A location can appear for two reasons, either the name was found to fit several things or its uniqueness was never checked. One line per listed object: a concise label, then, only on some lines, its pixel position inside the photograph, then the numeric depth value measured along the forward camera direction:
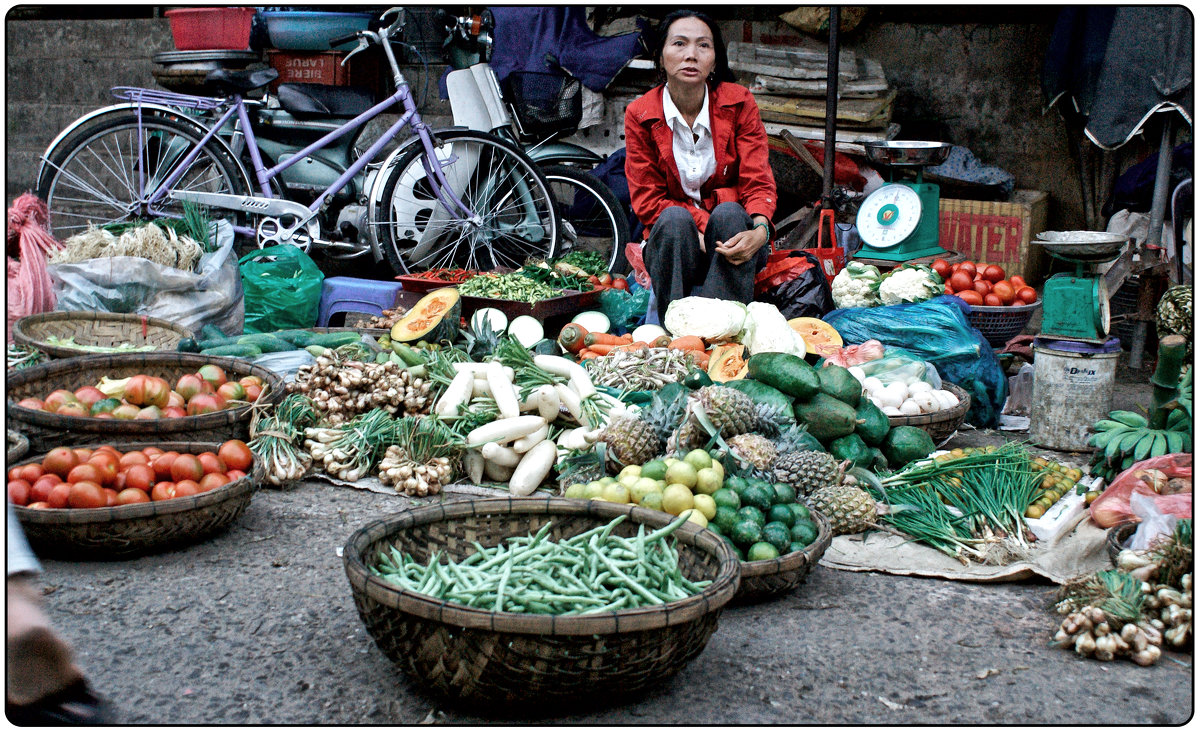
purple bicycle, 5.99
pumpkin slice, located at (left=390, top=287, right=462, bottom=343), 4.57
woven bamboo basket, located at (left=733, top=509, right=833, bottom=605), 2.53
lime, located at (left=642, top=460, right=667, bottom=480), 2.87
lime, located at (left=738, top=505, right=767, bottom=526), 2.70
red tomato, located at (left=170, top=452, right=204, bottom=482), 2.91
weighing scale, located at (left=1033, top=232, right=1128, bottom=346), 3.95
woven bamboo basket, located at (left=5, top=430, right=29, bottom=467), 2.94
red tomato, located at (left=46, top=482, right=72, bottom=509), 2.69
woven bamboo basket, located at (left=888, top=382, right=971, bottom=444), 3.82
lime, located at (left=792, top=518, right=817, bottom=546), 2.71
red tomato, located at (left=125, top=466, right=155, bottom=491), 2.82
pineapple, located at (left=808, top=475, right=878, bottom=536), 3.08
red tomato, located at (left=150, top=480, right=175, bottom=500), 2.81
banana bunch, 3.26
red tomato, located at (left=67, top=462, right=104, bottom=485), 2.75
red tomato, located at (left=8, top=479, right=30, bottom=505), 2.72
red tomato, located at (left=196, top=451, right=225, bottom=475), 2.97
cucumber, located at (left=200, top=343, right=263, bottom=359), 4.39
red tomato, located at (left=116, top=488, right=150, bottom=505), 2.74
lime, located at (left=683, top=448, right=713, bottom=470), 2.91
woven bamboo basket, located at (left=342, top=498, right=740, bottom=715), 1.84
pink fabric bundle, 4.87
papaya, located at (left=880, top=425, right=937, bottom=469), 3.60
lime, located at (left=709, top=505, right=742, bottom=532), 2.69
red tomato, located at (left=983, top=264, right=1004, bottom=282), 5.22
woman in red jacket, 4.81
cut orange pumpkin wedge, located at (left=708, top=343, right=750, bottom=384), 4.24
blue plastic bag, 4.50
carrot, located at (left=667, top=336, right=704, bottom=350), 4.39
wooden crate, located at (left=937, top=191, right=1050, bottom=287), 5.98
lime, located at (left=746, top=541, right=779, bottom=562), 2.59
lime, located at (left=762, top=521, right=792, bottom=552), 2.64
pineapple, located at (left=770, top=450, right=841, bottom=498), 3.12
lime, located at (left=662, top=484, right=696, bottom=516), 2.73
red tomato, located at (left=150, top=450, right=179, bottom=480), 2.92
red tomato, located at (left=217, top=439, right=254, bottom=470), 3.06
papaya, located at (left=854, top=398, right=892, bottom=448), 3.58
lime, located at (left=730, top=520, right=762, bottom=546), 2.64
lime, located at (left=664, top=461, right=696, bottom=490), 2.82
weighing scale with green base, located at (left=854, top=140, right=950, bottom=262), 5.39
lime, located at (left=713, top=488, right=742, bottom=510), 2.75
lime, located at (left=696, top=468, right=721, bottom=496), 2.83
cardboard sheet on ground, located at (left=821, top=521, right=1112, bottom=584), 2.80
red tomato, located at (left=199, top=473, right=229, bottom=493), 2.89
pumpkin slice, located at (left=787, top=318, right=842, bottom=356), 4.70
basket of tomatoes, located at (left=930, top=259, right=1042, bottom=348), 4.98
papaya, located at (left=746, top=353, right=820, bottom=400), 3.53
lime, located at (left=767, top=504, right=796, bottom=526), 2.76
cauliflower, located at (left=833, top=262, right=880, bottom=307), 5.12
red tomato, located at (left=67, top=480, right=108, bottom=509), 2.69
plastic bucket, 4.00
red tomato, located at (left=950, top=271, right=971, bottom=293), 5.10
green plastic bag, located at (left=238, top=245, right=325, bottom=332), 5.37
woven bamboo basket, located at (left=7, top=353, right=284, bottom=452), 3.19
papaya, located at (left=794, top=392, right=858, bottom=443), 3.45
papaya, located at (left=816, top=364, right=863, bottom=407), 3.62
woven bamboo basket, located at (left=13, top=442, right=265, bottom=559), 2.64
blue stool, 5.54
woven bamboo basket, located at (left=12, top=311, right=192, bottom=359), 4.47
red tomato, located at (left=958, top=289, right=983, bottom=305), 4.99
